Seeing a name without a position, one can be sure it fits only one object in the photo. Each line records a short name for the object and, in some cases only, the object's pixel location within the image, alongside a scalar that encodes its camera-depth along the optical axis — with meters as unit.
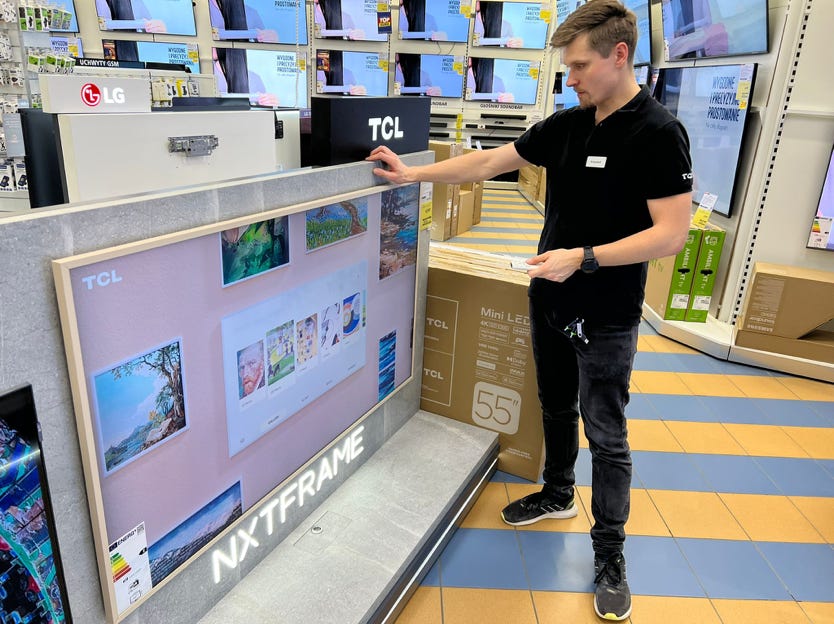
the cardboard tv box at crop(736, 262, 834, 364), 3.36
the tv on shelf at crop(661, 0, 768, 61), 3.57
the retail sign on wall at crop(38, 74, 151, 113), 2.48
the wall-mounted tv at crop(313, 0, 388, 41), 7.91
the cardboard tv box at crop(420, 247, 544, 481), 2.29
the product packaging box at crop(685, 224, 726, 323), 3.85
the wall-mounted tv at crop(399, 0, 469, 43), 7.93
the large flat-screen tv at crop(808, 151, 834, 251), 3.40
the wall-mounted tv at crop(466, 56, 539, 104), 8.30
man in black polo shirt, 1.54
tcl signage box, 1.71
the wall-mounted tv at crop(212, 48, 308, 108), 8.10
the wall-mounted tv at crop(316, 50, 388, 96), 8.15
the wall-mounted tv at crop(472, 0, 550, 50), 8.02
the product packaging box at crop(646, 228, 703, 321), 3.87
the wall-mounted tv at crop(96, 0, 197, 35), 7.78
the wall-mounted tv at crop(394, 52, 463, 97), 8.21
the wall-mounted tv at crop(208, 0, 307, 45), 7.83
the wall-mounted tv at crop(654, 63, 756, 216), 3.72
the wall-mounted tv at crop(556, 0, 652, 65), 5.04
